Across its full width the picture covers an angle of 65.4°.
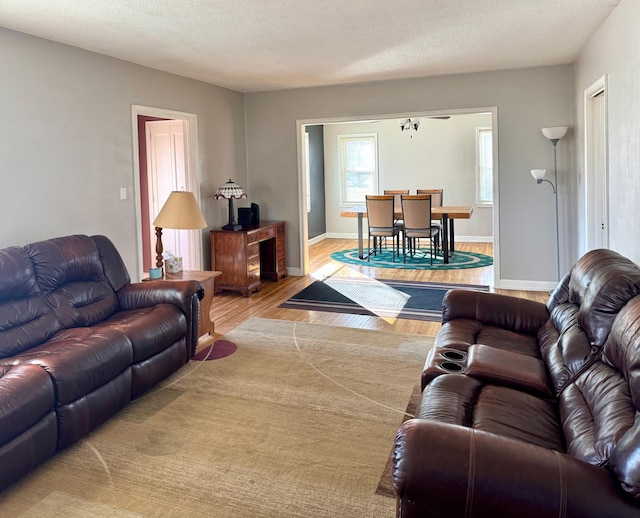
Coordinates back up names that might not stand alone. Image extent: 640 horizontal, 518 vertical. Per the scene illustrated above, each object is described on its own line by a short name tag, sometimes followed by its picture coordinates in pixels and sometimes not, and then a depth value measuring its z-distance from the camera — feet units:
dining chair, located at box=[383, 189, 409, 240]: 26.94
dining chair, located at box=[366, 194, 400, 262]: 25.64
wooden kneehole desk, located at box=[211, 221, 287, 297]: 19.53
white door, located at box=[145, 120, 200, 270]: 20.13
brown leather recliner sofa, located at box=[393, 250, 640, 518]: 4.56
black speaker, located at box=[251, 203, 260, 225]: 21.72
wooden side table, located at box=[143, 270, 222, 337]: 14.10
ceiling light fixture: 27.12
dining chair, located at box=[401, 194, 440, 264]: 24.43
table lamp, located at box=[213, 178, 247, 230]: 19.76
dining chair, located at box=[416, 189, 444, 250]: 29.30
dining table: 24.82
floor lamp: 17.89
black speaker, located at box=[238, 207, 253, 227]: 21.20
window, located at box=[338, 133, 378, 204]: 34.27
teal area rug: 24.88
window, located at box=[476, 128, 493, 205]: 31.63
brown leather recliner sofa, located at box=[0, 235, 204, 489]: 7.64
